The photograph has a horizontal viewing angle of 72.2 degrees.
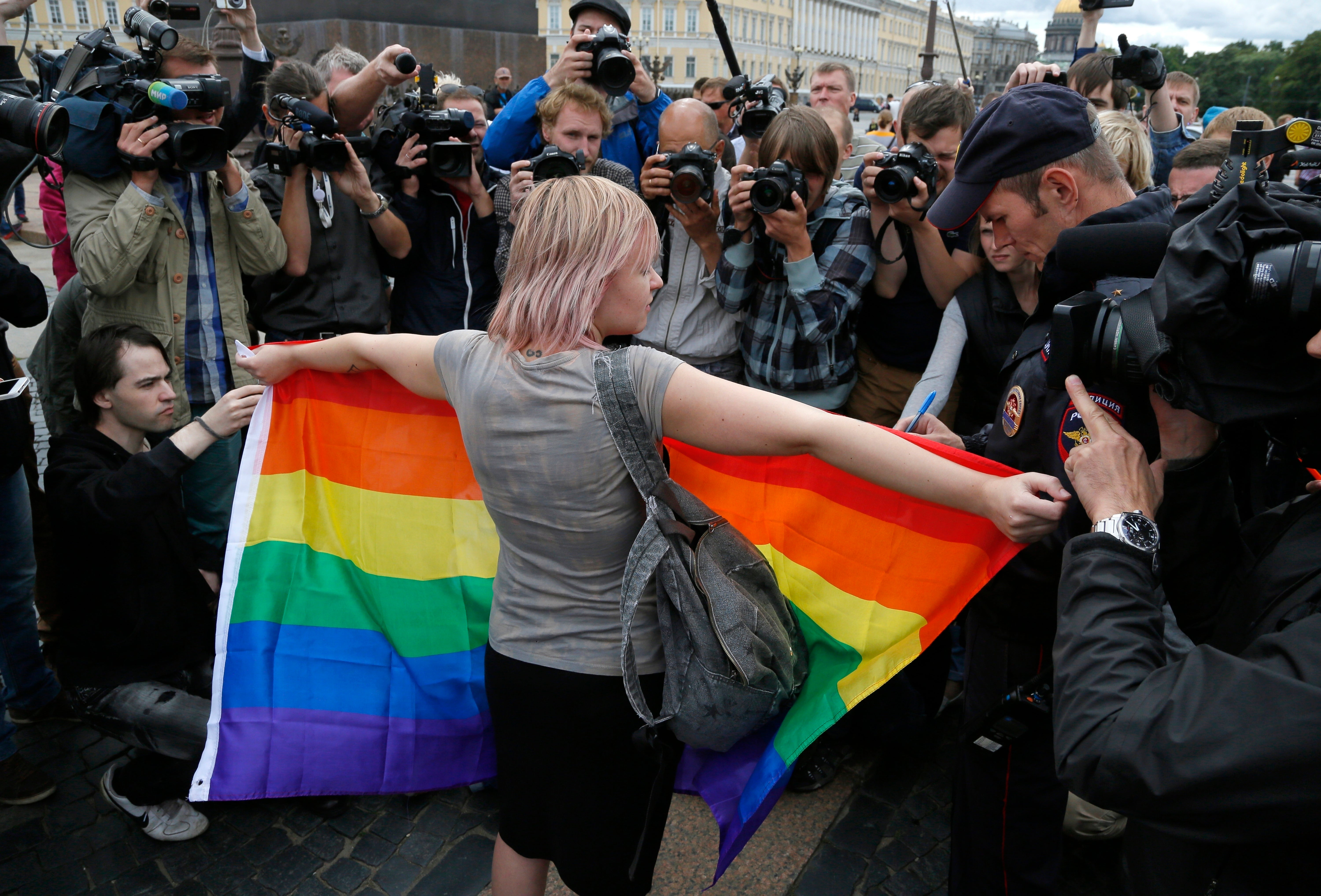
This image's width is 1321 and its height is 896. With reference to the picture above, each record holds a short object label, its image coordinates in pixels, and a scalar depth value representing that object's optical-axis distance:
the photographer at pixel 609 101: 4.38
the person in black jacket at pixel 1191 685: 1.17
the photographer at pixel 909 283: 3.32
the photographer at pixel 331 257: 4.06
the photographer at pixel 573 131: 4.07
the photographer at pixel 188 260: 3.47
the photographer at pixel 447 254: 4.36
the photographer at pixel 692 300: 3.66
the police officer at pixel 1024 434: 2.09
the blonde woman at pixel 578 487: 1.84
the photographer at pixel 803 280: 3.35
